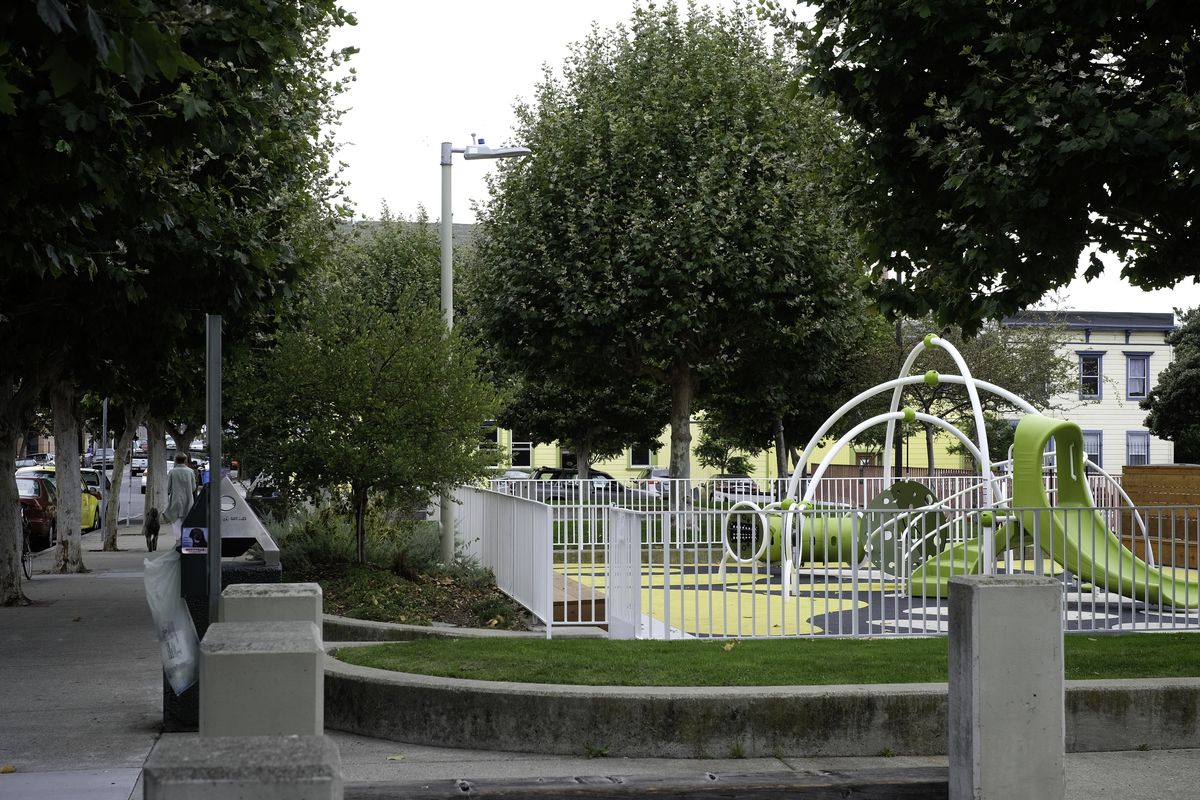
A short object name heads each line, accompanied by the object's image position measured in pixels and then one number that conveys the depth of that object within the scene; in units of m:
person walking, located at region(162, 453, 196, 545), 19.67
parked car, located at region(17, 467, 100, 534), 32.81
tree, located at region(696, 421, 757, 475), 55.69
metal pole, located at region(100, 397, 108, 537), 27.28
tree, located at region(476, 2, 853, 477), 22.06
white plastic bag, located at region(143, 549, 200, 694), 7.22
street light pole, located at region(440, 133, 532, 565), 17.47
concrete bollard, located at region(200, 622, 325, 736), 4.17
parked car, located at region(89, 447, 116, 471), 60.39
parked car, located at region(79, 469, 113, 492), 37.00
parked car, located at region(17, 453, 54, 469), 52.38
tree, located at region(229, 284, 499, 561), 13.39
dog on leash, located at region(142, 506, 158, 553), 25.12
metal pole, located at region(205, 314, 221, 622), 6.26
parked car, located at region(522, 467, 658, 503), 16.19
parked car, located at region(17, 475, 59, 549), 24.99
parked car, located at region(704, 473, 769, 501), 23.92
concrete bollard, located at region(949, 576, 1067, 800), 5.14
